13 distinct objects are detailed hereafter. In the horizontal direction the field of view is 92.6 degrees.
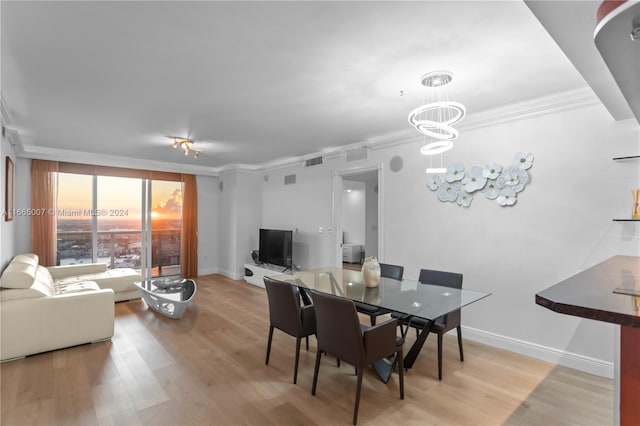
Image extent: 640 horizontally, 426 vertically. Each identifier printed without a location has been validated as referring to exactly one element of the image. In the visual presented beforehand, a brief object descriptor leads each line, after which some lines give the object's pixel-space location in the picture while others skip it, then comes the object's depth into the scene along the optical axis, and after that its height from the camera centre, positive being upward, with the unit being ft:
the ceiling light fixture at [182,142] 14.47 +3.27
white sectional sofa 9.64 -3.49
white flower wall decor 10.25 +1.07
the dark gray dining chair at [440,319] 8.71 -3.21
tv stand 19.61 -3.98
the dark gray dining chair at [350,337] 6.92 -2.99
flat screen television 19.27 -2.38
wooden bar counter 2.97 -1.02
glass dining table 7.59 -2.40
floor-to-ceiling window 18.54 -0.69
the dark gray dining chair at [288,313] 8.67 -3.02
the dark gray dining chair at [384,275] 10.16 -2.46
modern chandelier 7.34 +3.52
